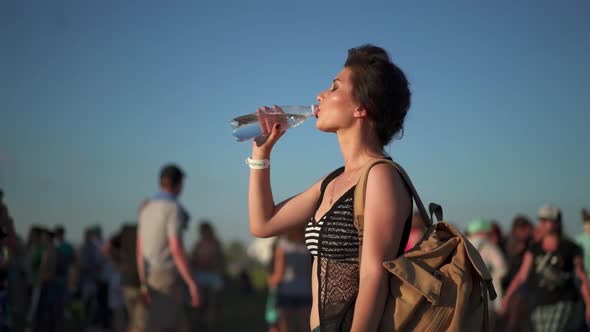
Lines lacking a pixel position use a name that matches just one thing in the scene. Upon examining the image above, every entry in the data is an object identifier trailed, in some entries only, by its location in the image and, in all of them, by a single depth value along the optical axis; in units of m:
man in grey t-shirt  6.46
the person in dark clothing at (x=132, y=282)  6.90
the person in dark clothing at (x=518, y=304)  10.36
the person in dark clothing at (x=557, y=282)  7.72
